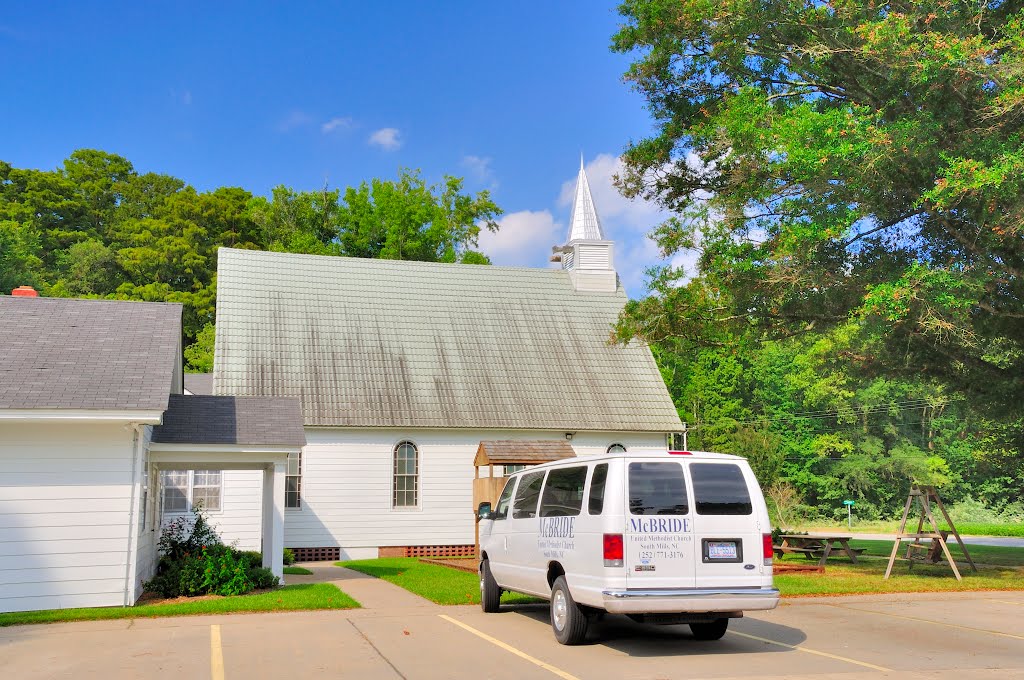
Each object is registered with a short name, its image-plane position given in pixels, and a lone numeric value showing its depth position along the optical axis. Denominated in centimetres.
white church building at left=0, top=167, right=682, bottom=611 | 1452
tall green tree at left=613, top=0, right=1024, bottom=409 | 1681
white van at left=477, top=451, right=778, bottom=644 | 1007
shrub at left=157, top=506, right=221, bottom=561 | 1725
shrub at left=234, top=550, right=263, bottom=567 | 1699
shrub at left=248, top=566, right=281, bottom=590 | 1689
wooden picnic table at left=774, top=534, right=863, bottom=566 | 2231
